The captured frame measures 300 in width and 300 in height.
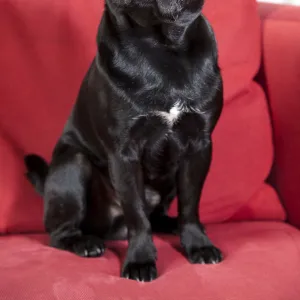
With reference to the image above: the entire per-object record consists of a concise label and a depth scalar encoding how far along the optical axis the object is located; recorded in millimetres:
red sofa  1395
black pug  1050
